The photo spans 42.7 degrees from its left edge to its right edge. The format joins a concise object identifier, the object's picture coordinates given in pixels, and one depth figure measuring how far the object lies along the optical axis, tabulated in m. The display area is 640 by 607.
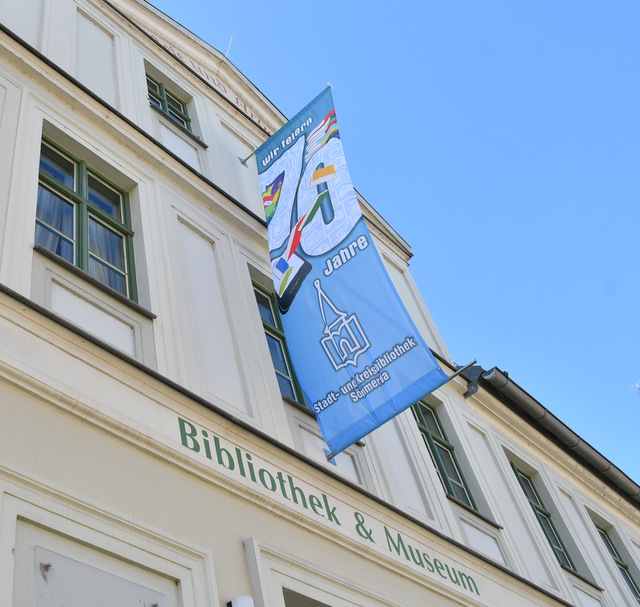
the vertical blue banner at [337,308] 7.02
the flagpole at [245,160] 11.82
